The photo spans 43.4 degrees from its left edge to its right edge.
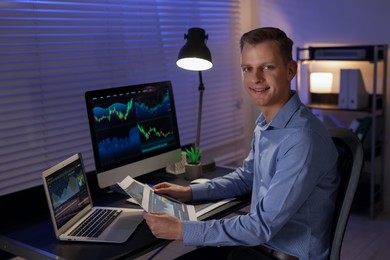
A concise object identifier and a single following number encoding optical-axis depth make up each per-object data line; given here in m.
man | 1.55
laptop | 1.68
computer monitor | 2.03
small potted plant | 2.35
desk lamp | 2.35
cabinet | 3.64
